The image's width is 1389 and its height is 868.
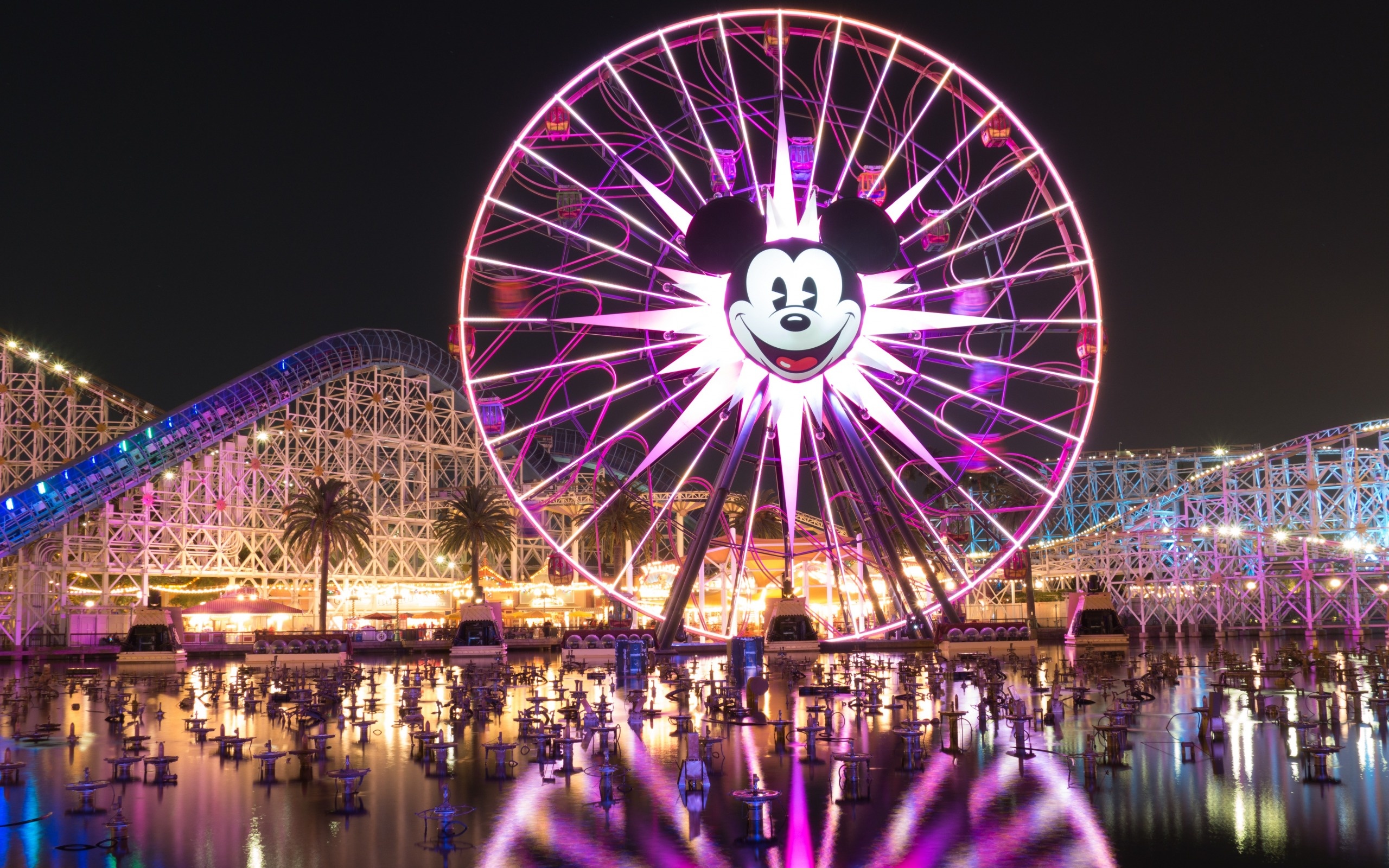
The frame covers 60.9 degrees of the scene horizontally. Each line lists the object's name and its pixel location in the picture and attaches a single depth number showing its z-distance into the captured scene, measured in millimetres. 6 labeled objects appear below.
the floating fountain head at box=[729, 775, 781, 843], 13195
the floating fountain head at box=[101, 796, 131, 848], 13570
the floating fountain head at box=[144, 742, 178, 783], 17703
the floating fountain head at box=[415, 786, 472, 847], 13359
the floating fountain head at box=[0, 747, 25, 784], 18203
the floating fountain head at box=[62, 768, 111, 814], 15586
